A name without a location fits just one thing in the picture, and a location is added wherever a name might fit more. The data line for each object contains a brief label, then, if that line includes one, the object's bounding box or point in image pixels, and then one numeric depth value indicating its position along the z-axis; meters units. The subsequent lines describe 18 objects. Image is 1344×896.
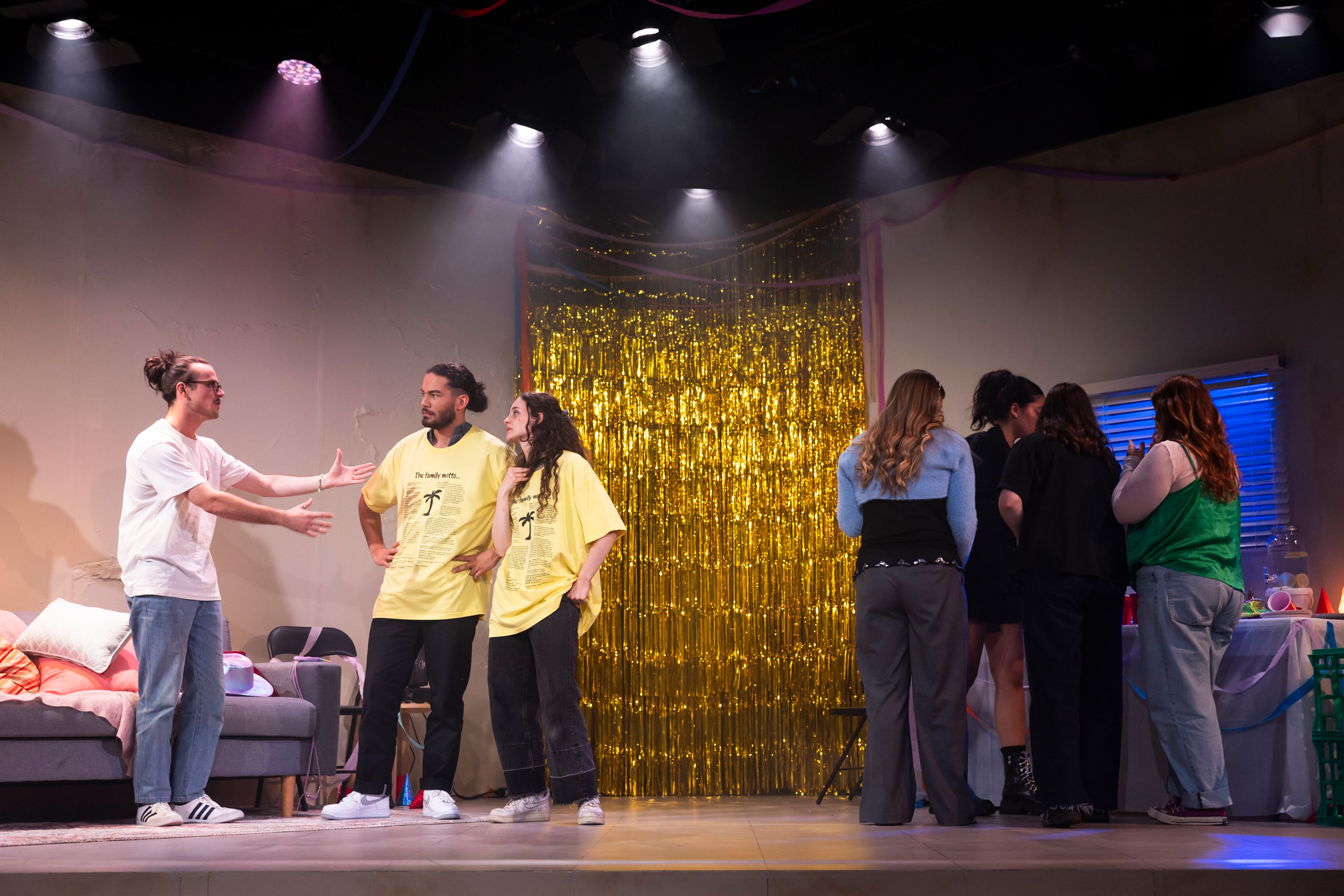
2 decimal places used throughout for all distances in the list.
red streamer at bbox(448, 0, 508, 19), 4.52
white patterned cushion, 4.06
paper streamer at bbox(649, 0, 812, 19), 4.34
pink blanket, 3.79
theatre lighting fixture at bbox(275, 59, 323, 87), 4.94
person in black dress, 3.87
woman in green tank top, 3.55
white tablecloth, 3.70
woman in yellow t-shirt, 3.69
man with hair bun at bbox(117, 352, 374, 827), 3.70
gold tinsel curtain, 5.58
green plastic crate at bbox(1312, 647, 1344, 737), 3.58
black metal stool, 4.61
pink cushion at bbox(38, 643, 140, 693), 3.96
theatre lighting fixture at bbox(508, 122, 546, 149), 5.63
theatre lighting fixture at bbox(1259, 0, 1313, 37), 4.52
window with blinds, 4.68
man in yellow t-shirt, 3.87
